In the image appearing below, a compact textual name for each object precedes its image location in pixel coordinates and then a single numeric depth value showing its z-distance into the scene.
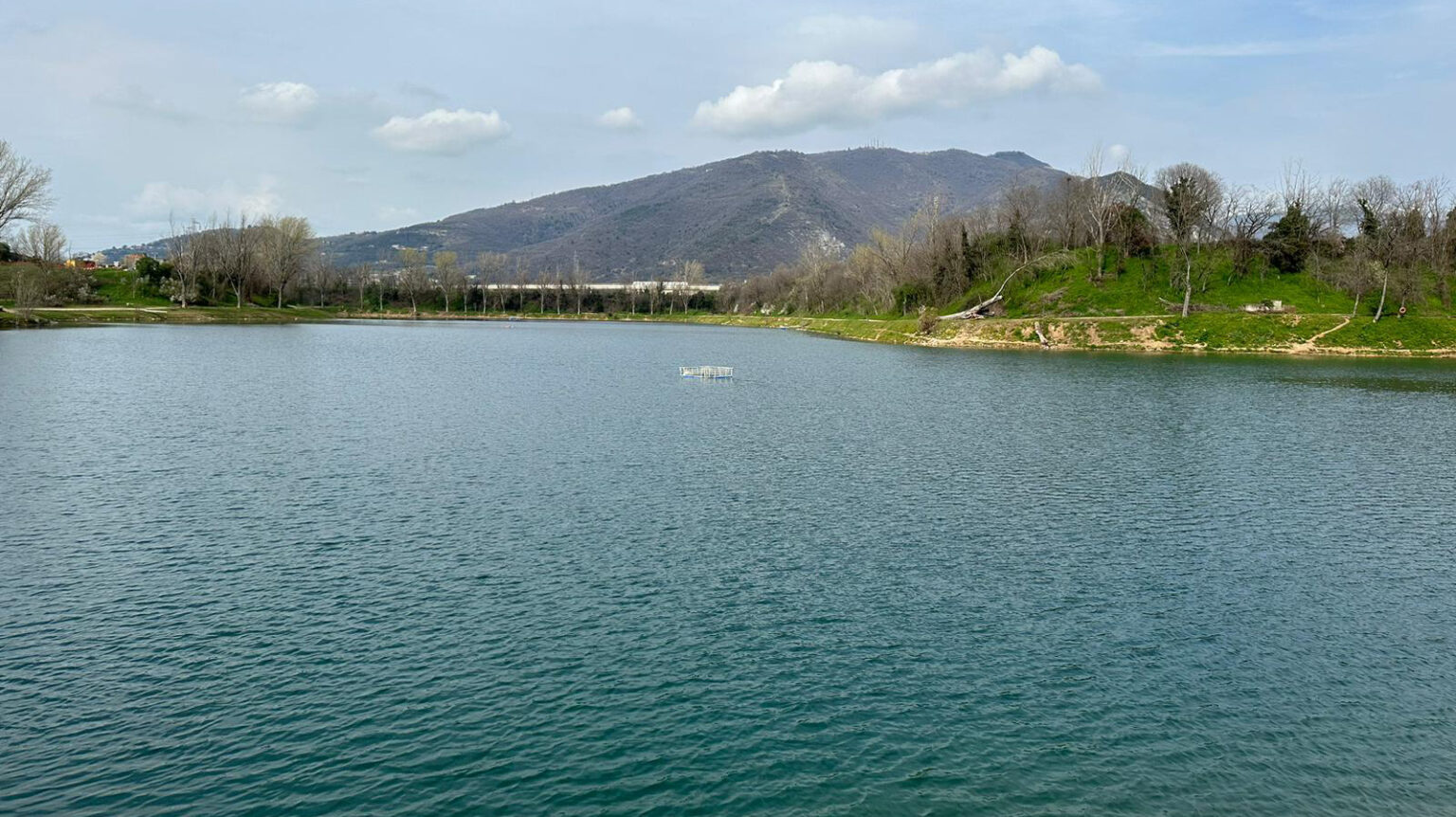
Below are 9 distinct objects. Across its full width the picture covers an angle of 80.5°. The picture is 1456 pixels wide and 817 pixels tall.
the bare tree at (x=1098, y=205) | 129.88
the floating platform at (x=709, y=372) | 79.00
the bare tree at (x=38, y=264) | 134.50
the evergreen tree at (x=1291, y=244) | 126.19
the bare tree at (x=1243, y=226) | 126.88
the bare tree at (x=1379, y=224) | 111.19
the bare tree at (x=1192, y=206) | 124.62
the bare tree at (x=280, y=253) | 184.62
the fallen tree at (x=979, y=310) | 124.75
